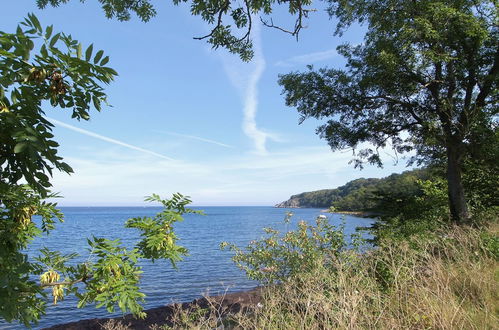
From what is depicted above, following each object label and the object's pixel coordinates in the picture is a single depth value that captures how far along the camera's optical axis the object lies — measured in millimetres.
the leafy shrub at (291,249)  7898
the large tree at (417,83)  10617
